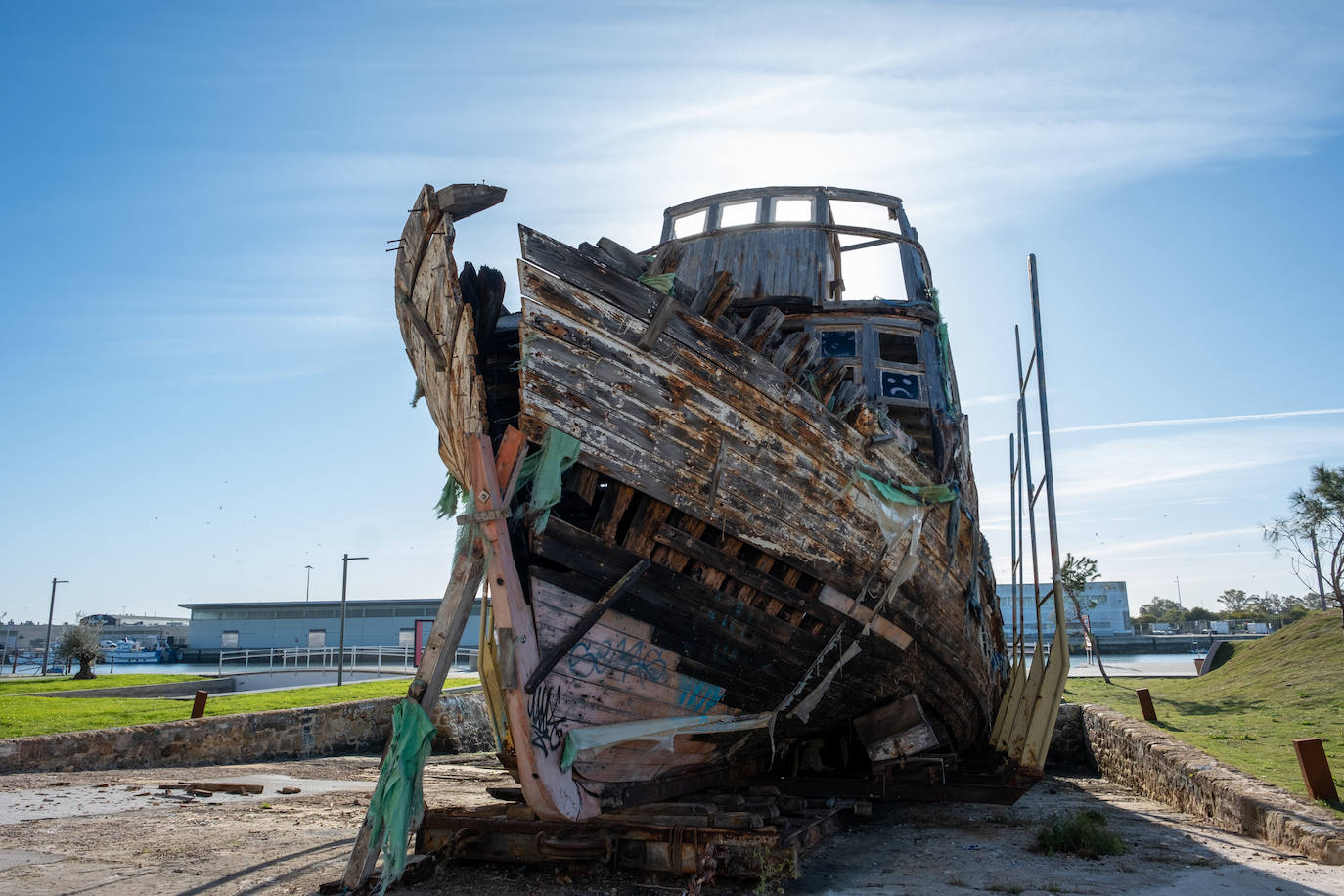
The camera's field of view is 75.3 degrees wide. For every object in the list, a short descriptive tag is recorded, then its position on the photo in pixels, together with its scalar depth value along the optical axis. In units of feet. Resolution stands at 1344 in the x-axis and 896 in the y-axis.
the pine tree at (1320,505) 94.22
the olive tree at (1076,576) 113.80
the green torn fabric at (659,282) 17.96
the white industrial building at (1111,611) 262.88
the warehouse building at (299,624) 164.76
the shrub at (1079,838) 20.77
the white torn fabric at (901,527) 21.35
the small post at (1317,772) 21.70
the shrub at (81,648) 87.83
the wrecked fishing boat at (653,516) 16.81
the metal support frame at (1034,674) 24.27
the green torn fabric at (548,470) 16.51
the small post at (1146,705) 41.88
